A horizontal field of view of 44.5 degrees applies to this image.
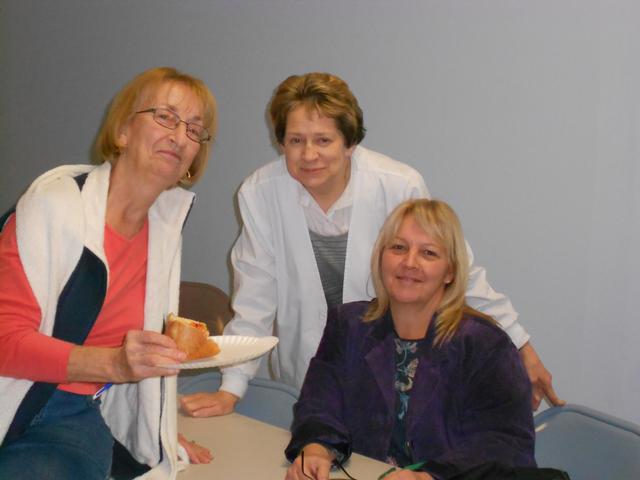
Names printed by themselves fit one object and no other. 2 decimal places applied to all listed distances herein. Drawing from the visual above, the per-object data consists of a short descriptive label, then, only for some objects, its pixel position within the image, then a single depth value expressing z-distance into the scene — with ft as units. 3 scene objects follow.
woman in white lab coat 7.95
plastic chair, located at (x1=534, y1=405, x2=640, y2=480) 6.23
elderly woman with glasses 5.04
